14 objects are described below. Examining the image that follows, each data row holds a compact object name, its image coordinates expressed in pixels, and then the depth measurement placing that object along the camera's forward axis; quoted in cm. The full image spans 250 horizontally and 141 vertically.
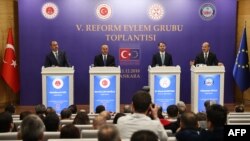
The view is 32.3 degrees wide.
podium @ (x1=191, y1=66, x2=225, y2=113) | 979
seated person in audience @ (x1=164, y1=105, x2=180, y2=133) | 649
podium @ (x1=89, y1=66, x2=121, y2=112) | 962
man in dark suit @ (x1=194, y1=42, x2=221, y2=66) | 1054
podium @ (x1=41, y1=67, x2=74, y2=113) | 964
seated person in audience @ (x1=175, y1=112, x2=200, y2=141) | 446
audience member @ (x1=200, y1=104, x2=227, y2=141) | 435
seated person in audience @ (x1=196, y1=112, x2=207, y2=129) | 574
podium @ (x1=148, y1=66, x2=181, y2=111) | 981
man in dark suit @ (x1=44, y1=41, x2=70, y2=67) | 1038
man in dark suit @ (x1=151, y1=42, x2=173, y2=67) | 1062
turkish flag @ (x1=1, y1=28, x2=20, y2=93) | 1130
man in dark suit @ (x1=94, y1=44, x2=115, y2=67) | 1045
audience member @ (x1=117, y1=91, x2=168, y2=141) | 427
